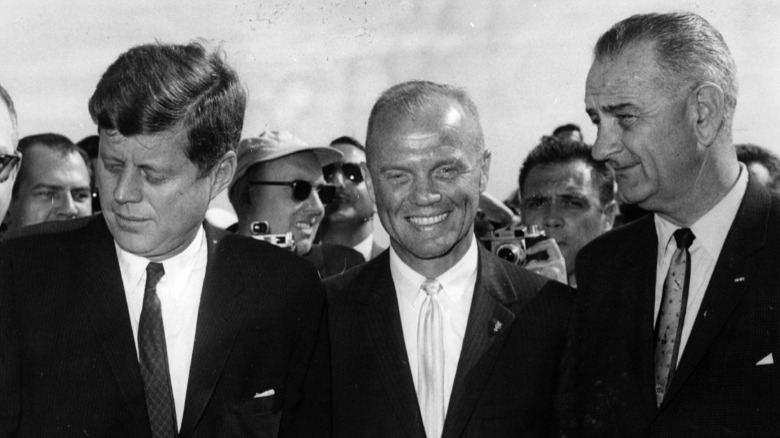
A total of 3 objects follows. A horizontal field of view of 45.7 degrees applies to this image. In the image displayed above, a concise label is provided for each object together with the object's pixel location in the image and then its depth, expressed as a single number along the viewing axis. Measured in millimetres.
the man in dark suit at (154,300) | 2980
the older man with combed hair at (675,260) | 3141
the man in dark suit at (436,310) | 3445
